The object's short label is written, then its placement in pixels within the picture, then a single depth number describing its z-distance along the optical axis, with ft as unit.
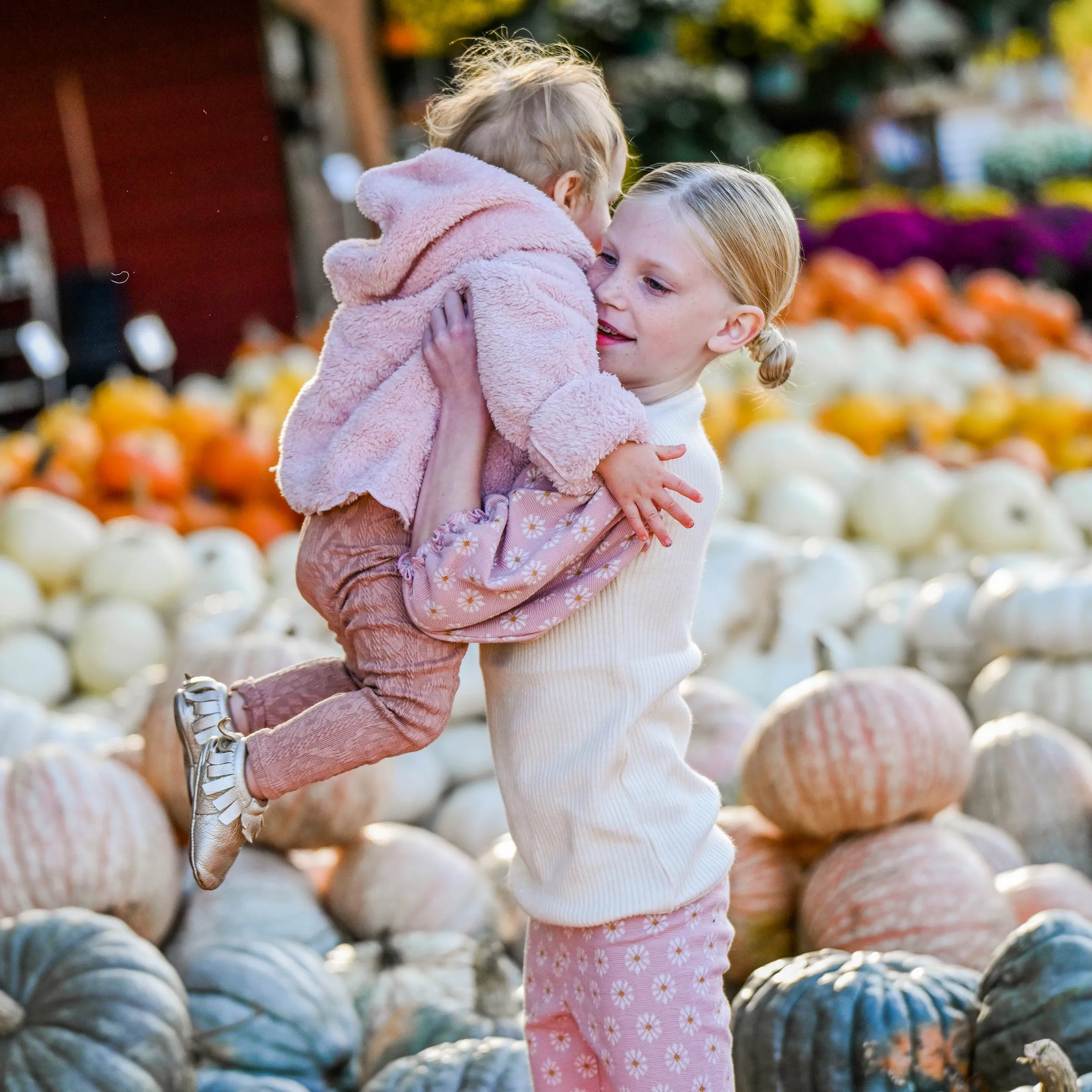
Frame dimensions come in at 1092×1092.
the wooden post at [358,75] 36.99
